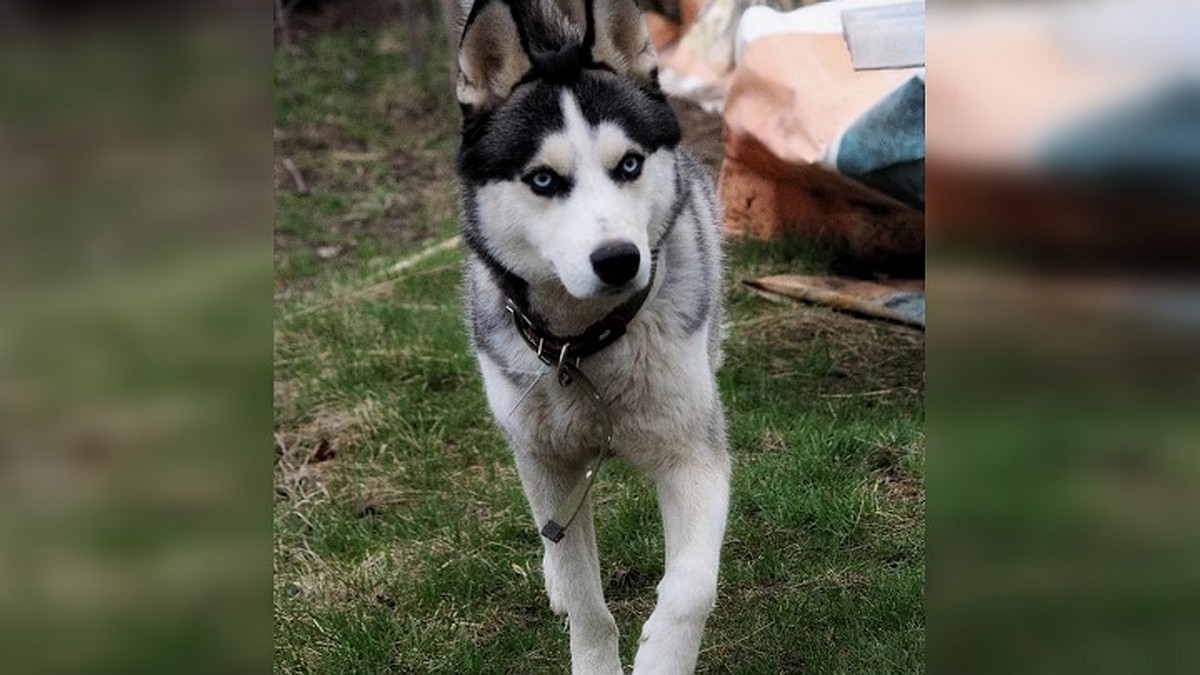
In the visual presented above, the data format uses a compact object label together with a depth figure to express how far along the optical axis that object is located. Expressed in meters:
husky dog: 2.97
